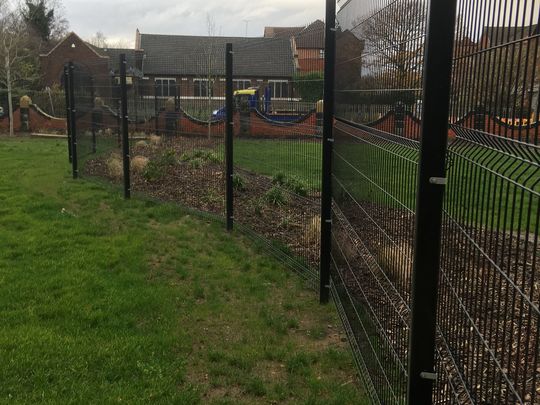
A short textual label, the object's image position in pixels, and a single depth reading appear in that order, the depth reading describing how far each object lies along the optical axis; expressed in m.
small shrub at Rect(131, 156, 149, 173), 10.52
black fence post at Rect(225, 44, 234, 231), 6.99
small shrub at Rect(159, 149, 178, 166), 9.93
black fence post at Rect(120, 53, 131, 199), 9.16
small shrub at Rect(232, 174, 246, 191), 8.36
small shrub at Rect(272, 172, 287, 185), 7.25
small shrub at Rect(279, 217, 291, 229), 7.07
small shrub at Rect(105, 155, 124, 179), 11.09
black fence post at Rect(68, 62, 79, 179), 11.74
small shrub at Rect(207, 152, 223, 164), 8.25
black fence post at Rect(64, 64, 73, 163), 12.26
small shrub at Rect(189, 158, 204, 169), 9.07
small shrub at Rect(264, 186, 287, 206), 7.66
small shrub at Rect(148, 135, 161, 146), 9.81
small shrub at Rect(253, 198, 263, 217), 7.59
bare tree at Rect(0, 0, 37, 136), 25.22
